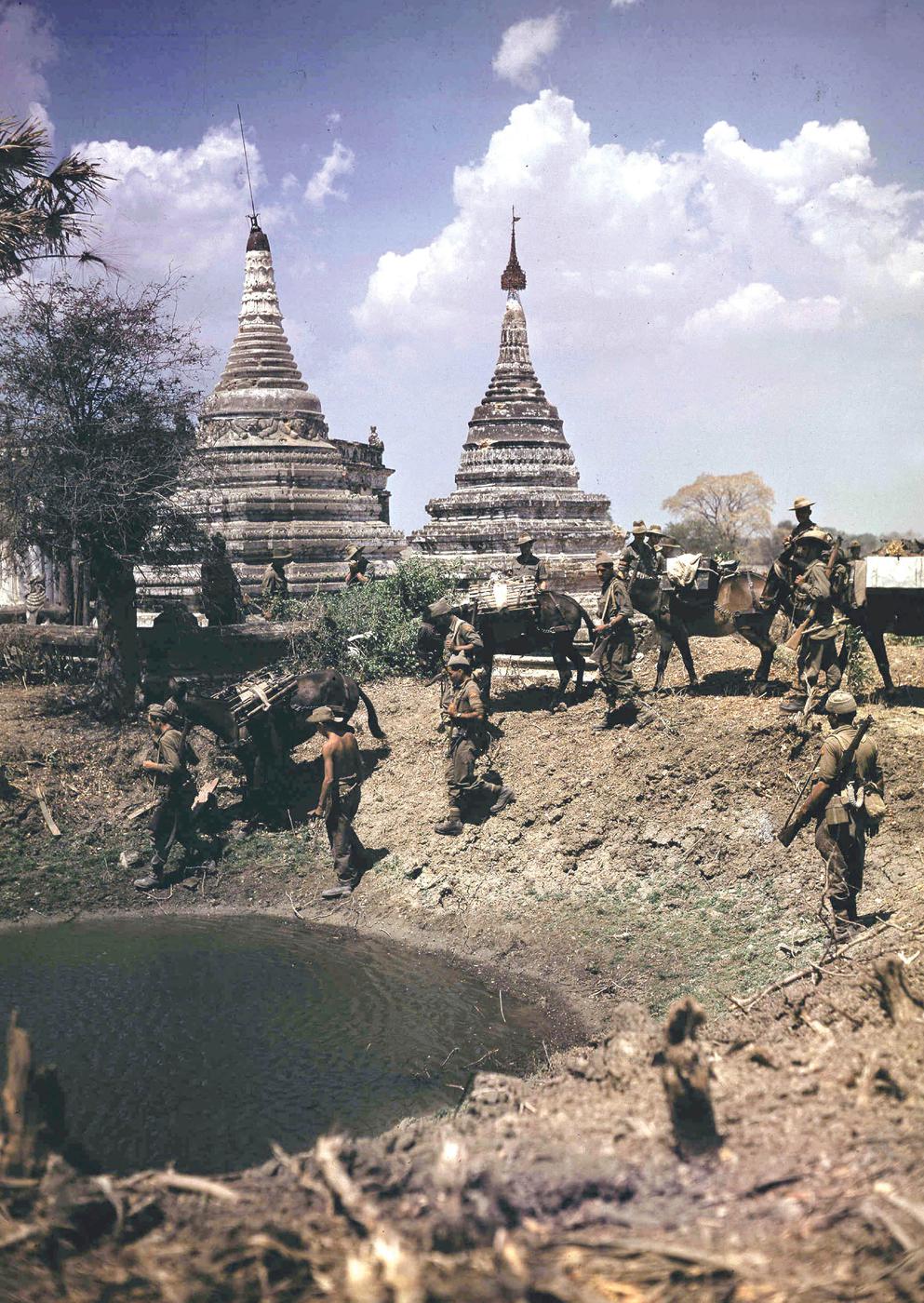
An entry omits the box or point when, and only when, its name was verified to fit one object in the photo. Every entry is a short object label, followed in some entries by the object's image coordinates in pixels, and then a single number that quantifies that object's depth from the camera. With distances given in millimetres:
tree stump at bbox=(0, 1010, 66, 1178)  5883
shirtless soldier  12500
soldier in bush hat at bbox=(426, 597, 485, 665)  14078
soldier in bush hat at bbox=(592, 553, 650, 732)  14102
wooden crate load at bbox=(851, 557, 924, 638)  13328
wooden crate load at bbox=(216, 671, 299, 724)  13938
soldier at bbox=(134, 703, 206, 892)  12938
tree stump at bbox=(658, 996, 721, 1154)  6117
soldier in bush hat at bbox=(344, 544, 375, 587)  20297
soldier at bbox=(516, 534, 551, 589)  17316
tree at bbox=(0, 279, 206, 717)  15438
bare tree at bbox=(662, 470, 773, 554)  53969
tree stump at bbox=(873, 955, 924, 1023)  7248
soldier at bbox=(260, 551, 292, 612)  20547
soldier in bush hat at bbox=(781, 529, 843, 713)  12828
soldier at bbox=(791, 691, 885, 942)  9188
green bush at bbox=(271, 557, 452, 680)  17906
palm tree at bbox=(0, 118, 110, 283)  14688
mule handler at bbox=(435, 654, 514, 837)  13117
